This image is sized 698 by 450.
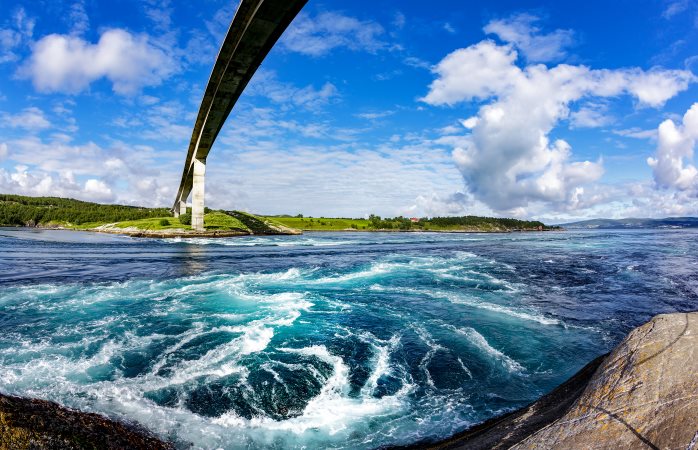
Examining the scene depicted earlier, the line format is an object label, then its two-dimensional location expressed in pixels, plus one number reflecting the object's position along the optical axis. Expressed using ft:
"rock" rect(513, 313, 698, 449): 11.60
